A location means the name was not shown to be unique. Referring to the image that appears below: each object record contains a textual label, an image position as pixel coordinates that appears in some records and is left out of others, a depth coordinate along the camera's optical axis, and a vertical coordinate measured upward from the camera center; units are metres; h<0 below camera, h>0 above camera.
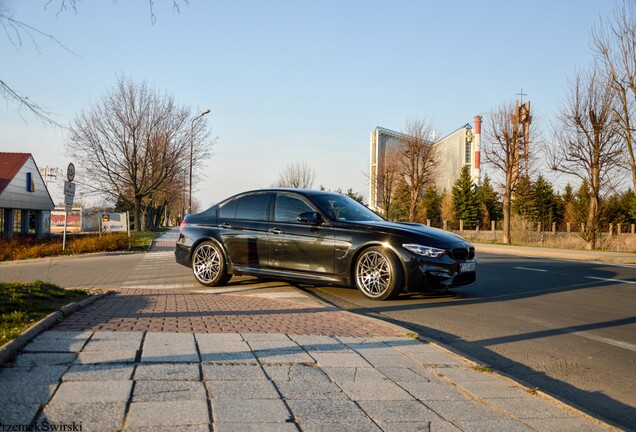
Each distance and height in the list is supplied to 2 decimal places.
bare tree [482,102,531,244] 37.56 +6.13
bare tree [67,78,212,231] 39.25 +5.77
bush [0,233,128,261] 19.52 -0.64
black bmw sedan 8.30 -0.19
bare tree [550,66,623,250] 28.62 +4.70
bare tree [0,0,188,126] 6.19 +1.58
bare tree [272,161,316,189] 63.25 +5.89
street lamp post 40.17 +7.55
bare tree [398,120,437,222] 50.81 +6.77
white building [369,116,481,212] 64.84 +11.13
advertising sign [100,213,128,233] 25.77 +0.34
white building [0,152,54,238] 43.34 +2.57
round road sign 21.06 +2.10
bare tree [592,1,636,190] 23.70 +6.55
